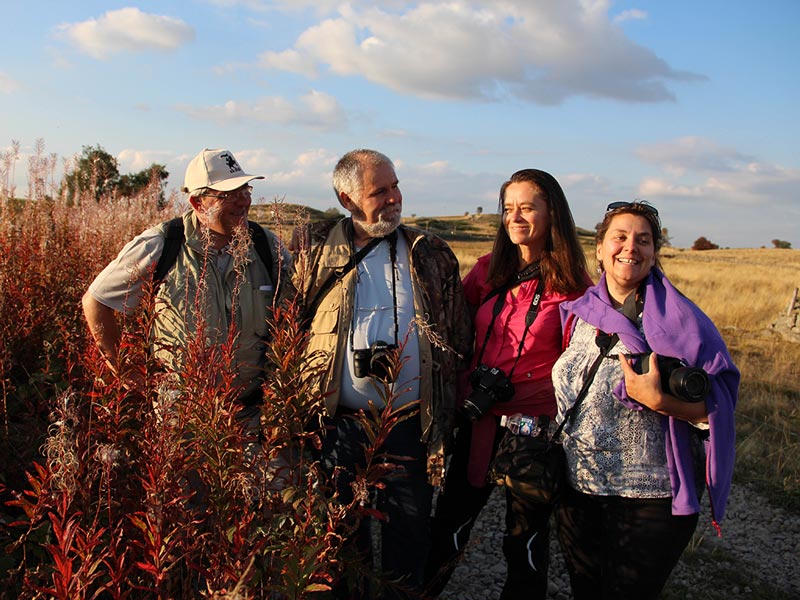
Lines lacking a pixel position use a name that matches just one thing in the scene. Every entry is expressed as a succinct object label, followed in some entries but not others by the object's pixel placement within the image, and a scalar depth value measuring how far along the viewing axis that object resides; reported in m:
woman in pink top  3.18
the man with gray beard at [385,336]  3.03
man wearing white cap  3.07
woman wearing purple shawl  2.63
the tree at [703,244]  79.91
